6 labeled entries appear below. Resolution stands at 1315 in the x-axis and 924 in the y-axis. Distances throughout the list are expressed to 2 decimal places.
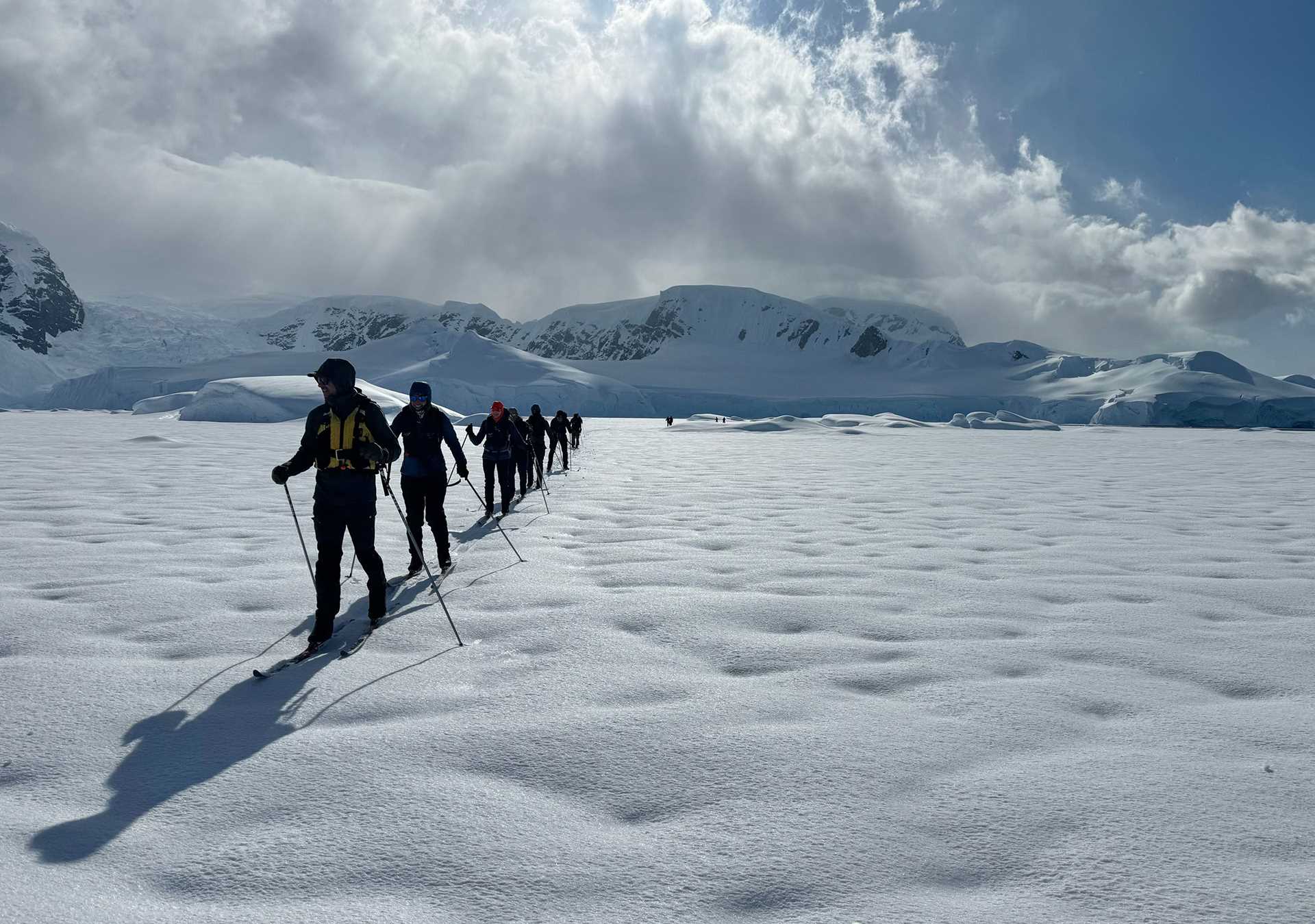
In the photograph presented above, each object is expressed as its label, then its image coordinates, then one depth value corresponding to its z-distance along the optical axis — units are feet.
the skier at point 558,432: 59.31
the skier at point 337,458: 17.22
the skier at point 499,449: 38.47
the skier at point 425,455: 26.53
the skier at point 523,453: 42.93
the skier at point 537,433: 47.88
